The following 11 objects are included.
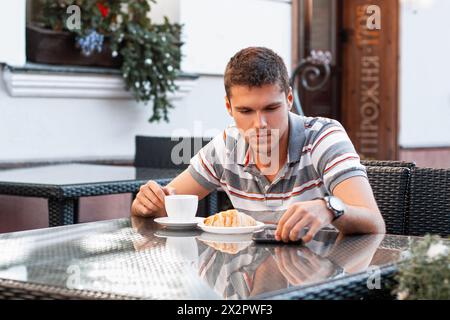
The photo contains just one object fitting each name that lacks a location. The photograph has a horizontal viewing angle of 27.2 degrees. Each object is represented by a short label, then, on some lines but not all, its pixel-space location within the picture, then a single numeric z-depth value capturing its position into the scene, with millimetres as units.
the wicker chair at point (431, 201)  2592
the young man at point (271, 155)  2457
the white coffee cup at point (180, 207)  2342
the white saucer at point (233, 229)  2164
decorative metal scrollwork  5805
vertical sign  8203
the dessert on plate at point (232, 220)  2195
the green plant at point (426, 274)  1437
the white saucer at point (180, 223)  2295
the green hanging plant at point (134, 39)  4938
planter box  4871
